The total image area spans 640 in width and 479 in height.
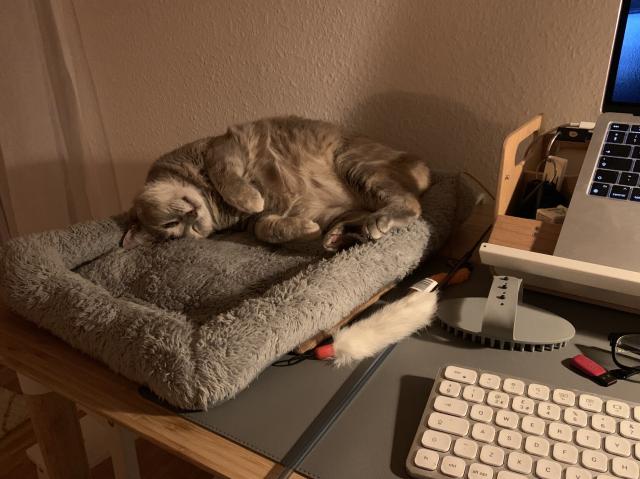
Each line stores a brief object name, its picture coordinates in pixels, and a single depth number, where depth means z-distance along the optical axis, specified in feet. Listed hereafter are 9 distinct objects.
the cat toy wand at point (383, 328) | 2.16
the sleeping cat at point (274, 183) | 3.44
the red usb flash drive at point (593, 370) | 1.98
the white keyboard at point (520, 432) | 1.54
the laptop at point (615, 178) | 2.28
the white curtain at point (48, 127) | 5.28
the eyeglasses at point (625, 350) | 2.07
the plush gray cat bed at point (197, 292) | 1.94
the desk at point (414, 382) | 1.66
